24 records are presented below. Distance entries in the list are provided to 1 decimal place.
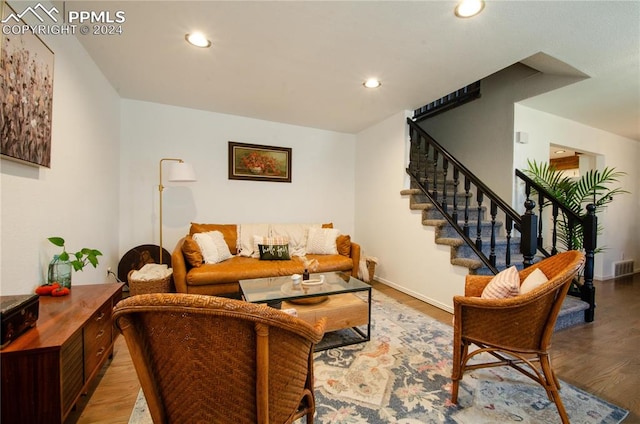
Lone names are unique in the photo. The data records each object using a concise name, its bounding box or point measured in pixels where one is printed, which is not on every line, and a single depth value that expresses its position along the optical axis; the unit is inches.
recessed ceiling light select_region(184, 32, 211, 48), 79.4
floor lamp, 120.2
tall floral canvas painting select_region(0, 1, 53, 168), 51.6
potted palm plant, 123.9
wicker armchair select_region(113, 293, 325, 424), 29.4
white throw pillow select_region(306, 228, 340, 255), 138.8
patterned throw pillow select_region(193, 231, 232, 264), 114.5
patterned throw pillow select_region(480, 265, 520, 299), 58.0
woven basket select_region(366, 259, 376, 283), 143.7
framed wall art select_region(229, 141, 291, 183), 149.9
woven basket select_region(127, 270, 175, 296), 102.7
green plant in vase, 64.1
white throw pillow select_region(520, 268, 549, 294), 58.1
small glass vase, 64.6
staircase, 98.9
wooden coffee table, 76.6
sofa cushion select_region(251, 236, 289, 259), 130.1
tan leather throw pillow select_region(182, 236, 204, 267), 108.6
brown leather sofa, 104.6
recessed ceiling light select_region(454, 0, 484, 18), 64.7
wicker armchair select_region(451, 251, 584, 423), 51.3
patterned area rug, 53.7
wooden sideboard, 39.4
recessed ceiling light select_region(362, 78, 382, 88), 106.3
